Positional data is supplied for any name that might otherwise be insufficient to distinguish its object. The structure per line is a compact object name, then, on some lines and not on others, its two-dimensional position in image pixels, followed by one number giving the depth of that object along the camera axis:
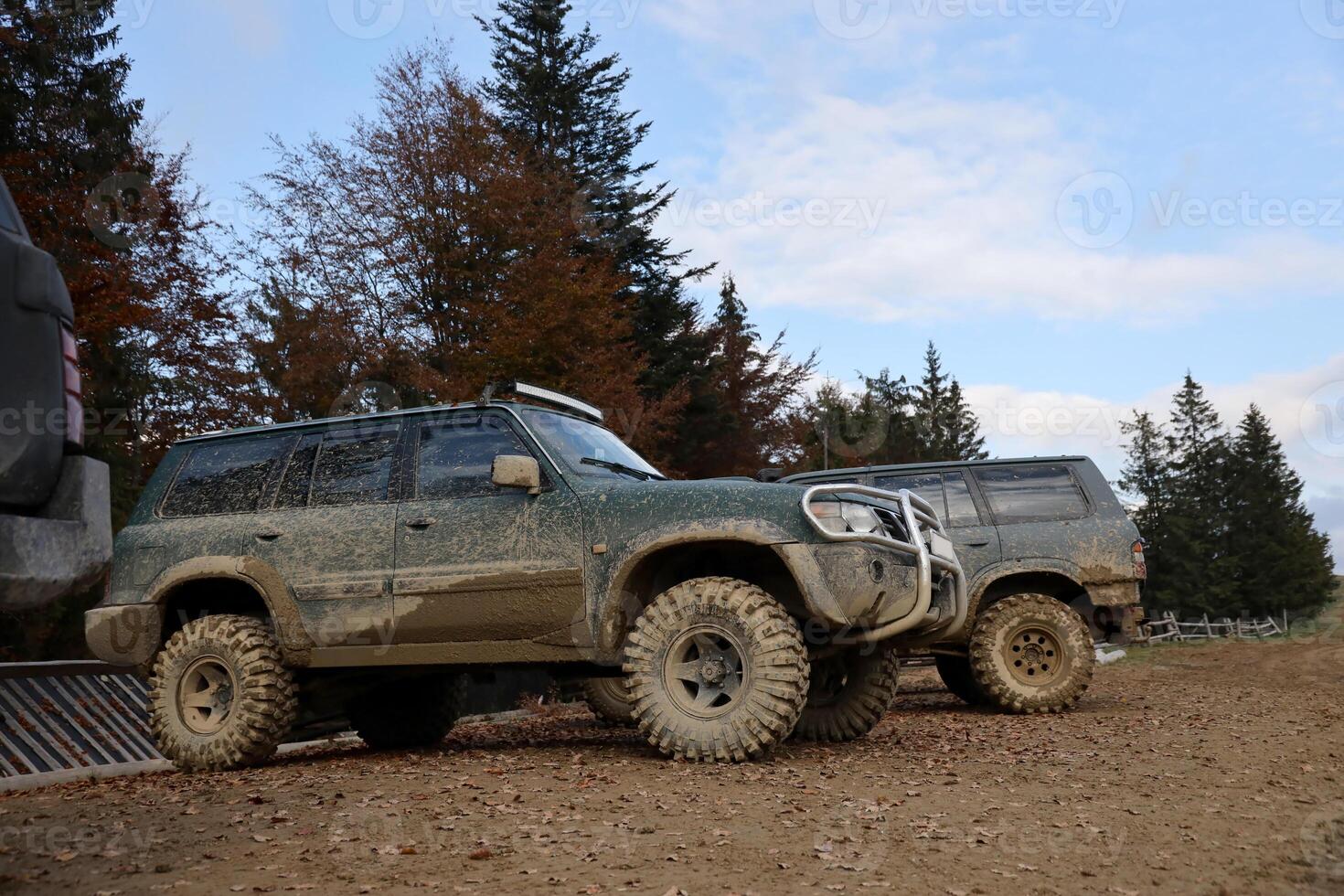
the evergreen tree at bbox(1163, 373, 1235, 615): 61.75
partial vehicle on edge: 3.50
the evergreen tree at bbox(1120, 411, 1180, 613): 65.31
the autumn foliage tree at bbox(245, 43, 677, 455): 17.92
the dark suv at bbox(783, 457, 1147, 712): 10.41
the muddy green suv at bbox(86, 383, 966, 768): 6.61
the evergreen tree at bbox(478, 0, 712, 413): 31.95
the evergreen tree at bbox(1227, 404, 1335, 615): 62.66
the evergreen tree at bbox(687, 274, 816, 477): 28.69
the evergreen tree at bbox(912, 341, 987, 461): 73.12
